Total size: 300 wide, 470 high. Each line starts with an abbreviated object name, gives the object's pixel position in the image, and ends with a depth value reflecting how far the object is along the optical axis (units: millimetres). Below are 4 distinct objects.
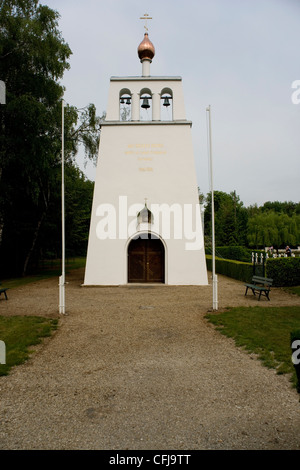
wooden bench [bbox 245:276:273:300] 11416
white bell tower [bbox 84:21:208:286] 15758
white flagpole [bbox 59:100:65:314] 9562
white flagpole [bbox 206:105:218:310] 9719
